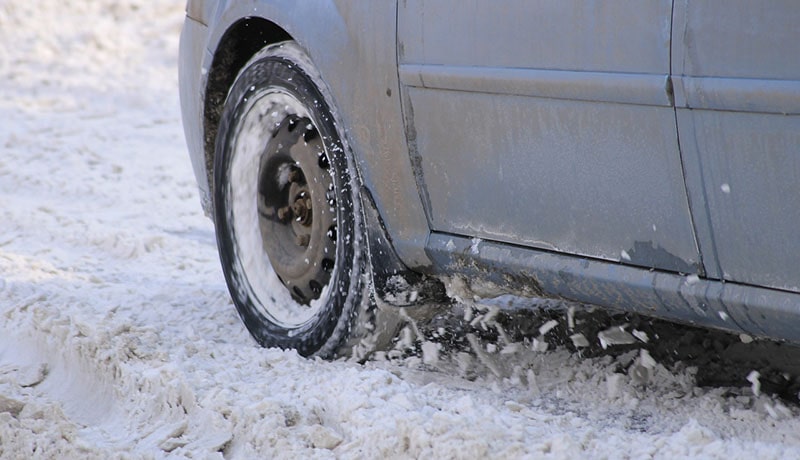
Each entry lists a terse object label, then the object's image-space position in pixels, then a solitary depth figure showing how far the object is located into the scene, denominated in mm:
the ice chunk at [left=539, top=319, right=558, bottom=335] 7582
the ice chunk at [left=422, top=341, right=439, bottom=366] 7270
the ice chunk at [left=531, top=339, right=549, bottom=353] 7387
